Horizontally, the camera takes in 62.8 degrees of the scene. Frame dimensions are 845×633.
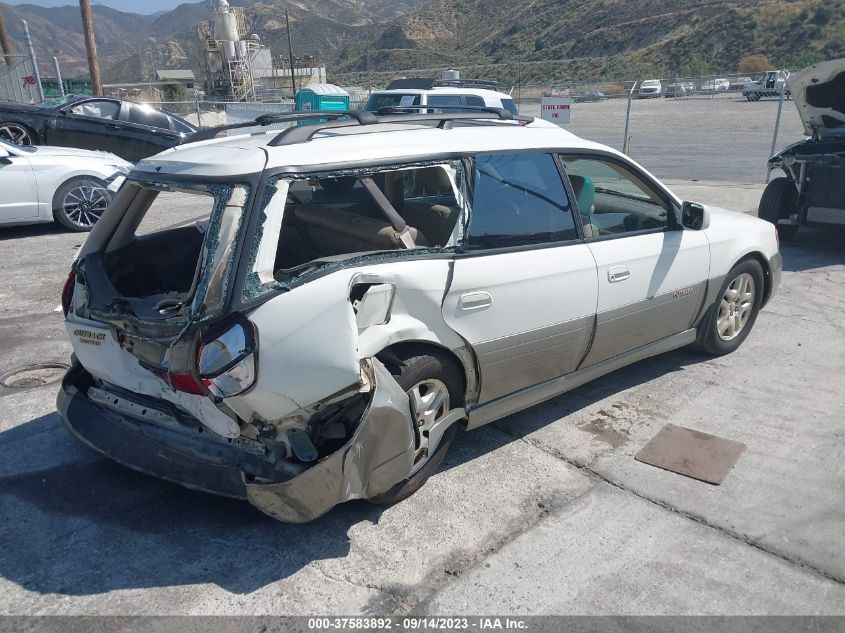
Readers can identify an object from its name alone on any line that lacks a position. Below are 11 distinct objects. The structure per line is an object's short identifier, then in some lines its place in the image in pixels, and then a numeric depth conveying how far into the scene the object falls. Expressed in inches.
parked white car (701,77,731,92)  866.8
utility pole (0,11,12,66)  1010.3
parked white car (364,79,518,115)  519.8
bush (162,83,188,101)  2050.9
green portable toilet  717.9
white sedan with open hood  325.1
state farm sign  605.3
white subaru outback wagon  113.0
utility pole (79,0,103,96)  892.0
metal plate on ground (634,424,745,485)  149.9
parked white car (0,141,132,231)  340.2
